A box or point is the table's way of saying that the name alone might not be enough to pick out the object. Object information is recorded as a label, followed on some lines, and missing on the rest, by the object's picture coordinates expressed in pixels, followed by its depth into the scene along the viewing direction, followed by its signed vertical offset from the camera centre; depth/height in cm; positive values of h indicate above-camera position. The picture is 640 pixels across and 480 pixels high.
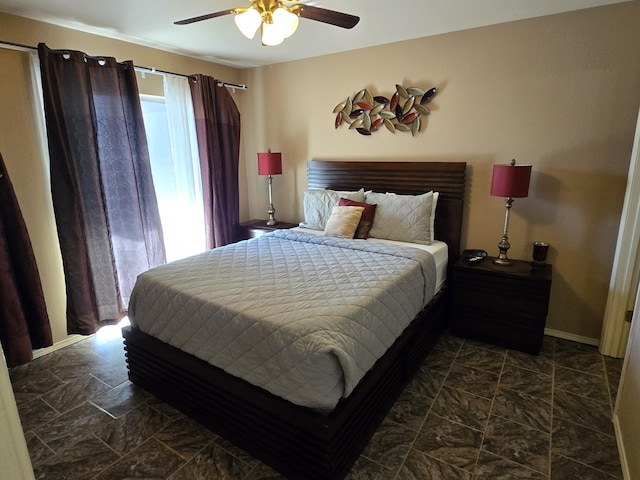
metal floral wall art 314 +48
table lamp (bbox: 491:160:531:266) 255 -14
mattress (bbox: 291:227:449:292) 280 -70
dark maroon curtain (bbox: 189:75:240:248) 360 +12
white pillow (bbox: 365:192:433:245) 296 -45
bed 160 -118
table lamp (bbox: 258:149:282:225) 386 +2
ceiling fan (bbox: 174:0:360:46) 177 +73
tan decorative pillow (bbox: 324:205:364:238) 308 -49
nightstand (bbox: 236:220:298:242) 393 -68
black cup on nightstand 271 -68
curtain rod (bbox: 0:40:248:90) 238 +82
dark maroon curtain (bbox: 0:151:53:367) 237 -80
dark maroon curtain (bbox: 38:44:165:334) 260 -11
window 338 -18
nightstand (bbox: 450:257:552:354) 257 -102
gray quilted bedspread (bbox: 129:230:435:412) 159 -73
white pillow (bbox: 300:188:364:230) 340 -37
